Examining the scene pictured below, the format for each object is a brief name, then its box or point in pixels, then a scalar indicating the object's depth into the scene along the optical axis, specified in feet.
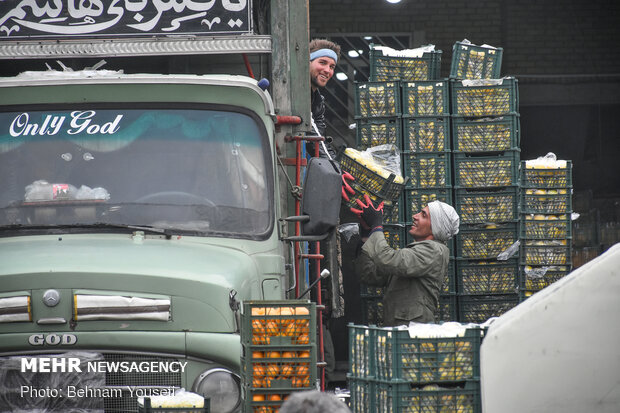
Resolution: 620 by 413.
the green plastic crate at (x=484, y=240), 64.13
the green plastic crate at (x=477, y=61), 66.80
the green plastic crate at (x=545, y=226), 63.41
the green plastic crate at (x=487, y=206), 64.23
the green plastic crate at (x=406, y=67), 65.77
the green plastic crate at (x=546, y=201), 63.26
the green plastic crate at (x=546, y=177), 63.26
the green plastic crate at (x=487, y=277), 63.98
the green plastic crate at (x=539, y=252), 63.51
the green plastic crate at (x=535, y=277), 63.57
